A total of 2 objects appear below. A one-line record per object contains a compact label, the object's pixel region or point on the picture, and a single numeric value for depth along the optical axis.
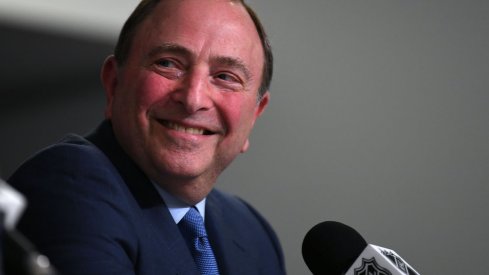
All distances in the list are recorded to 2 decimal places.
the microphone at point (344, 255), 2.04
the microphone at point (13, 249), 1.29
